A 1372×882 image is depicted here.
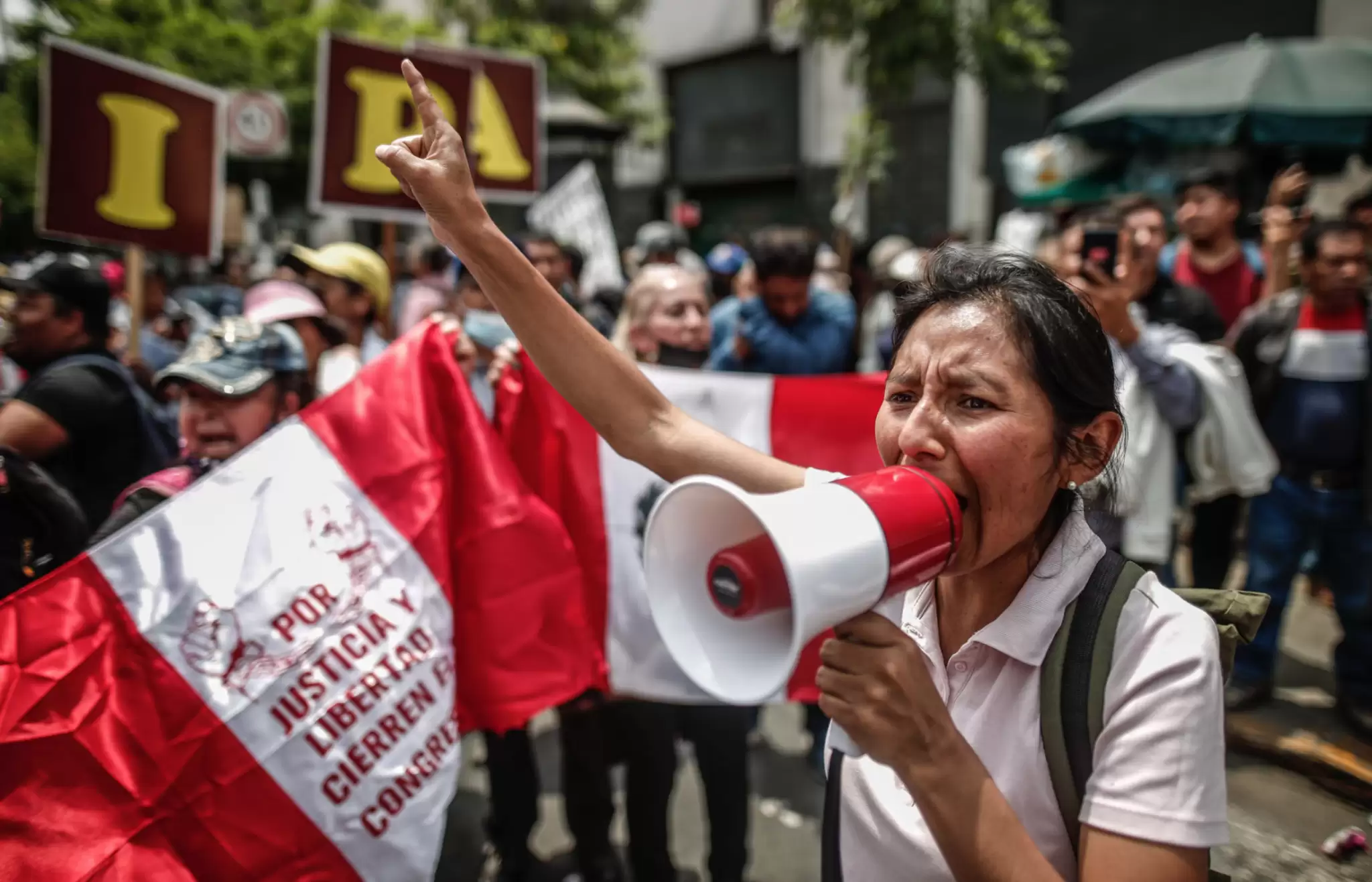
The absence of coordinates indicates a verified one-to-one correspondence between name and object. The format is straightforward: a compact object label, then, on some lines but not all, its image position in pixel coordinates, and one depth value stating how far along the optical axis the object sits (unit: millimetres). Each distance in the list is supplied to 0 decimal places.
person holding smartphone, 2904
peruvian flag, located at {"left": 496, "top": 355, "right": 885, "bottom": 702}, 2697
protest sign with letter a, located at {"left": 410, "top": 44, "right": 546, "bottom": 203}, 5410
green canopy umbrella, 6449
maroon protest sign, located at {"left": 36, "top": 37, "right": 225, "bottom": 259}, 4020
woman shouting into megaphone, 988
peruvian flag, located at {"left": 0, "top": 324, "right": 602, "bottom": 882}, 1723
